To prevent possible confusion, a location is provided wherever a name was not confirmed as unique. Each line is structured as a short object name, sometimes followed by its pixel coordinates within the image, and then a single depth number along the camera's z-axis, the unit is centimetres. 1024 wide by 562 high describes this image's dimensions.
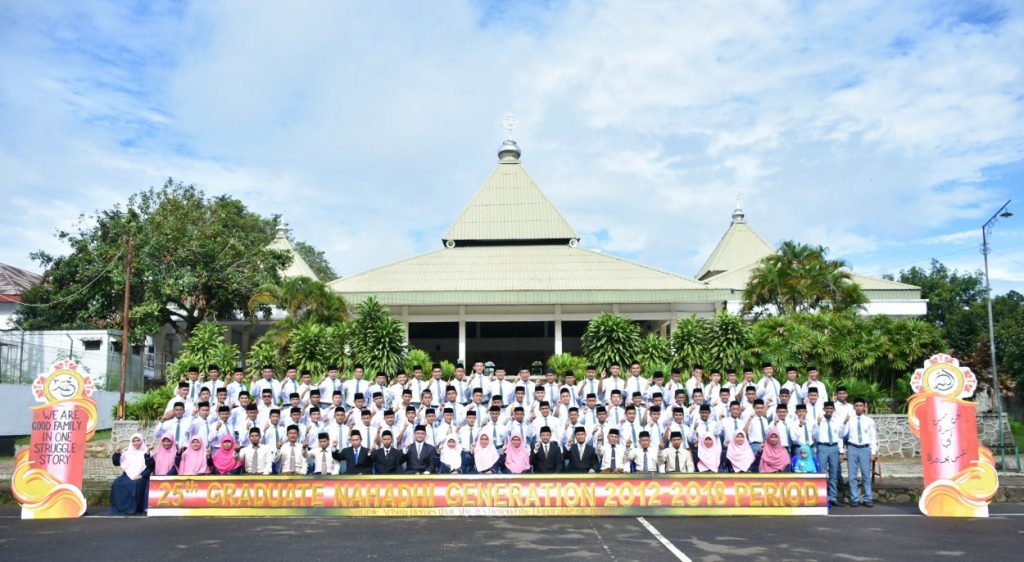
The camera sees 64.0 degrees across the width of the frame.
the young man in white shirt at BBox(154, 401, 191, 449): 1219
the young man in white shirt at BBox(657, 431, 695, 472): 1171
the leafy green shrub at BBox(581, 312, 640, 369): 1903
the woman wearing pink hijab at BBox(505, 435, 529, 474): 1166
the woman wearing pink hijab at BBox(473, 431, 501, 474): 1165
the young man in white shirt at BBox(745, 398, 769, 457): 1193
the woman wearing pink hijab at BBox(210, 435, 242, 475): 1170
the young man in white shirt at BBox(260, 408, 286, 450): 1222
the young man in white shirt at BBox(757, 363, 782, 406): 1355
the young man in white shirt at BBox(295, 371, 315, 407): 1368
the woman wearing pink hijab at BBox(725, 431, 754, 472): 1166
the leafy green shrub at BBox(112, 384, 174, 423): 1748
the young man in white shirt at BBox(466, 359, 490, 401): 1429
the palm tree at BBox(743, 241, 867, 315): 2566
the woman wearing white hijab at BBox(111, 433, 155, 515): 1095
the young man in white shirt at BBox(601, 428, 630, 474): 1170
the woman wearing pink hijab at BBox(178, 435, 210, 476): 1164
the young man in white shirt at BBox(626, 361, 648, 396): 1402
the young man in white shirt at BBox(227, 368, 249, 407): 1377
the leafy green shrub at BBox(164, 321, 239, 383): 1916
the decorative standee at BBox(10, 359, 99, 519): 1056
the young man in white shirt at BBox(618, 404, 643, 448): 1206
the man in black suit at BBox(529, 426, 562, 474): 1168
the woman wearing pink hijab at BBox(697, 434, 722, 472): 1176
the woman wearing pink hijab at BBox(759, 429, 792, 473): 1146
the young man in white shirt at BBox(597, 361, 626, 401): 1401
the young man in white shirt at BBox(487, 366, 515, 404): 1414
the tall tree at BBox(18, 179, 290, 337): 2631
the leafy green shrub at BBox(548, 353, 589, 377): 2008
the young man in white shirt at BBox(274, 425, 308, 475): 1171
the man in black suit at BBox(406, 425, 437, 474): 1171
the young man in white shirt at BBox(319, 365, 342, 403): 1395
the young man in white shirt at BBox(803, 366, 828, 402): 1271
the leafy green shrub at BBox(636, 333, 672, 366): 1917
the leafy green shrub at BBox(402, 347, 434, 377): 1947
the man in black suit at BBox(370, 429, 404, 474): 1152
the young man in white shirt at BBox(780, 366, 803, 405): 1306
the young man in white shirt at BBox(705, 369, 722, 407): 1345
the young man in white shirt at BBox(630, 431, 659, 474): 1173
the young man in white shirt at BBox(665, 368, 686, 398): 1370
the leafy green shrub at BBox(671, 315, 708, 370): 1842
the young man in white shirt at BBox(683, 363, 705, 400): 1347
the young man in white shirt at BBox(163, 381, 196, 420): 1252
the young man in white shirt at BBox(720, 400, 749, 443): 1207
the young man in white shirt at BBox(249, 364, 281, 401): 1375
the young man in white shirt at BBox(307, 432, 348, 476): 1182
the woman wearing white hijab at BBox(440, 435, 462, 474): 1184
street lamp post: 1626
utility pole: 2045
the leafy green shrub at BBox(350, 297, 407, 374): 1877
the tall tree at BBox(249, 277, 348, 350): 2152
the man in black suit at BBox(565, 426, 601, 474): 1162
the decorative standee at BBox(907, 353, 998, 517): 1034
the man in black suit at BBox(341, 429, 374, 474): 1159
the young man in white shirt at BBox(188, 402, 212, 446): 1225
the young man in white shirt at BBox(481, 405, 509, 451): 1235
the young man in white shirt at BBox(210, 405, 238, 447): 1227
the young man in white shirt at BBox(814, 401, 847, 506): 1144
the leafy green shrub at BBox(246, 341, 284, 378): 1889
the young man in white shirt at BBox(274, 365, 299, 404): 1429
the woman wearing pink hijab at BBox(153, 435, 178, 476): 1142
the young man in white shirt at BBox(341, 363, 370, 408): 1384
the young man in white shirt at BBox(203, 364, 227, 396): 1412
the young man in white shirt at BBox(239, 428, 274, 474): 1191
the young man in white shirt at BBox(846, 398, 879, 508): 1131
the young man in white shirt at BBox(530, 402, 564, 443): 1237
